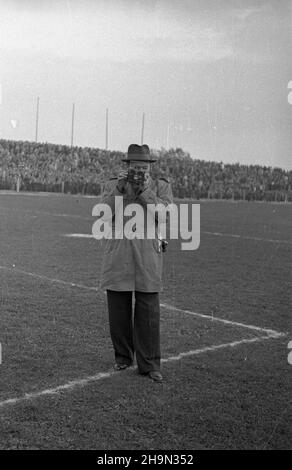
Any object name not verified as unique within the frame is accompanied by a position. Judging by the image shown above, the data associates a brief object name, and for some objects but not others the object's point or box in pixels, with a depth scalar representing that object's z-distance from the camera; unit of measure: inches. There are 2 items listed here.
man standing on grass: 204.7
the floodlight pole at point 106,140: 2131.6
